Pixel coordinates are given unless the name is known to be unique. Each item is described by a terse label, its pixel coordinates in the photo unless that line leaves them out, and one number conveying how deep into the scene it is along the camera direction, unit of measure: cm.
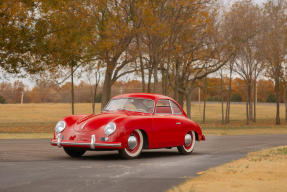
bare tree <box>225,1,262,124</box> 3897
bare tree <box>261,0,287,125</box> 4096
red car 1063
